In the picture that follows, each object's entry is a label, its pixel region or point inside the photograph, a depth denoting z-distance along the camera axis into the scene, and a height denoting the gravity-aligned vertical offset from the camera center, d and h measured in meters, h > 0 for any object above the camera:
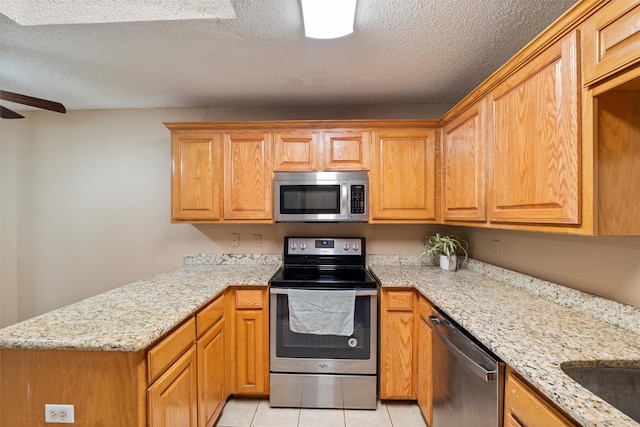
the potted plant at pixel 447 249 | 2.21 -0.31
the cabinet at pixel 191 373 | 1.12 -0.79
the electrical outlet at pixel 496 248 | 1.99 -0.26
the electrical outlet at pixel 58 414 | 1.02 -0.75
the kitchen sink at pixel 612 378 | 0.87 -0.53
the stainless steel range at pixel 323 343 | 1.88 -0.90
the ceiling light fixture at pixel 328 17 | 1.21 +0.92
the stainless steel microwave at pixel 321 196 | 2.15 +0.13
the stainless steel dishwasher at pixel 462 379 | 1.02 -0.73
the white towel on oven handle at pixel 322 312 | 1.87 -0.68
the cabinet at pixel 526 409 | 0.78 -0.61
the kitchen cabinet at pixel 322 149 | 2.20 +0.51
